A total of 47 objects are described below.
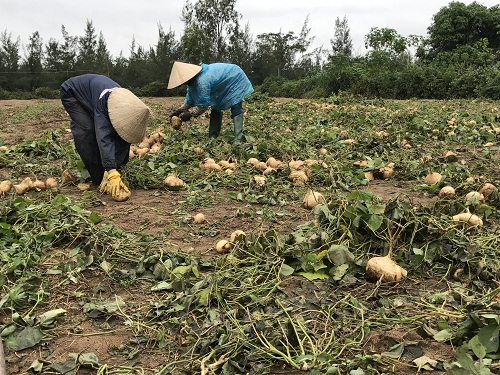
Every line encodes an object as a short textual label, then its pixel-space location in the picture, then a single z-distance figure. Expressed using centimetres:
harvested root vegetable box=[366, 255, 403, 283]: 247
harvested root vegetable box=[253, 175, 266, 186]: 434
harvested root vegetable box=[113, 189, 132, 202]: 408
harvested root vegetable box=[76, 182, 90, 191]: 444
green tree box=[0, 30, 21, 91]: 2306
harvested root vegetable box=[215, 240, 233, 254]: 295
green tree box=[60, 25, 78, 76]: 2390
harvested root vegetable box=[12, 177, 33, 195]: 421
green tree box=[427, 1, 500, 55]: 2331
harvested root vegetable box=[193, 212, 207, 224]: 352
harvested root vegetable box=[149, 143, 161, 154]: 554
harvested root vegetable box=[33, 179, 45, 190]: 434
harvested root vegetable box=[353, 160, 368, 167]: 493
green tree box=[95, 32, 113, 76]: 2328
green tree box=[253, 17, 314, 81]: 2689
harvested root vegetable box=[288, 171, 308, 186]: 442
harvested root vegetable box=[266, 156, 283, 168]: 489
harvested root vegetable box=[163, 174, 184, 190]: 445
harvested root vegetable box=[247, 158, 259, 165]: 497
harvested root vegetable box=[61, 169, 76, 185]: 458
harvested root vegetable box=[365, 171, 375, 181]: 466
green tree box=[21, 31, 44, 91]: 2366
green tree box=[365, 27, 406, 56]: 2198
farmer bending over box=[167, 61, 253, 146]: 557
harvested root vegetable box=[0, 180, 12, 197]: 420
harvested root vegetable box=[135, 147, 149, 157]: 543
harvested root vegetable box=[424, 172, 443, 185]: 421
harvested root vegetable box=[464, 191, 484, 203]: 326
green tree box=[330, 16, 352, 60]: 3152
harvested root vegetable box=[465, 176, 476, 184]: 385
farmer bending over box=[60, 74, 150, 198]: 404
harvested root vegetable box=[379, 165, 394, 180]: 473
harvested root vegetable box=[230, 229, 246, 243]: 286
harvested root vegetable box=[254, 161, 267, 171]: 488
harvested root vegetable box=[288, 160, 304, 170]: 479
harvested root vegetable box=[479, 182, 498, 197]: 358
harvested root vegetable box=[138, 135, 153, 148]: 586
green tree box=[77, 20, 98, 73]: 2342
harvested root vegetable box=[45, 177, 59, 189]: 445
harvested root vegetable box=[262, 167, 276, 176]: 466
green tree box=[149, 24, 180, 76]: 2397
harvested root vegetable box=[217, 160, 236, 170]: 490
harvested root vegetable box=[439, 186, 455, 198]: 363
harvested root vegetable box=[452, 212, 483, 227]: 291
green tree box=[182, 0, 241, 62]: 2666
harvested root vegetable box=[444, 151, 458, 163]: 490
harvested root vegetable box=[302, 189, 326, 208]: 364
